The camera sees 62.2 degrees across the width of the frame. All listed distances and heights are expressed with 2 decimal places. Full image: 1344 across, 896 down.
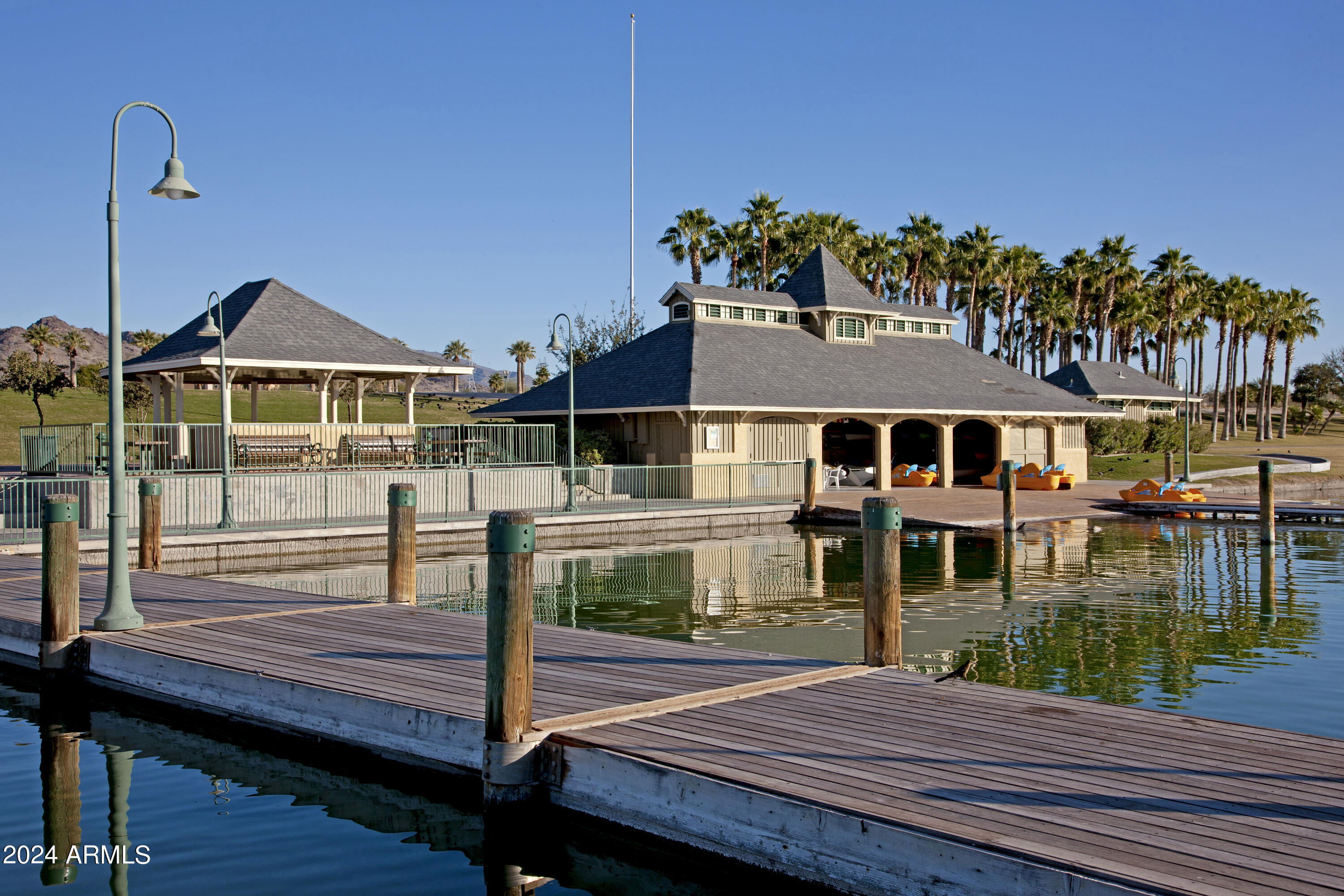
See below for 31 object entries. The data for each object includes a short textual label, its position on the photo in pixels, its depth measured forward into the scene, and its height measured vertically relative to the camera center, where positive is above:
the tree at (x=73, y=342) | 92.25 +9.09
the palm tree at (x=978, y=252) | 66.56 +11.80
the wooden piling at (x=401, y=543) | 12.65 -1.09
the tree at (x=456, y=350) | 150.75 +13.52
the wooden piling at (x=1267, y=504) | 25.83 -1.31
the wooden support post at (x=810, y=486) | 32.69 -1.09
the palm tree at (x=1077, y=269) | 73.81 +11.98
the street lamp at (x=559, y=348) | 27.88 +2.50
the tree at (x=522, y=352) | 133.00 +11.70
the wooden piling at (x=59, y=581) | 10.77 -1.29
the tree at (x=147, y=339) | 98.12 +9.86
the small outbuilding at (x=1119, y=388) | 61.56 +3.40
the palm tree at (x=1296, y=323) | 86.25 +9.84
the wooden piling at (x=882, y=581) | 8.74 -1.05
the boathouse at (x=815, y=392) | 36.56 +2.02
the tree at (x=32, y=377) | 70.69 +4.69
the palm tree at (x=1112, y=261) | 73.69 +12.48
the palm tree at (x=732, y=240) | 58.22 +10.98
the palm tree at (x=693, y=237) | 58.22 +11.13
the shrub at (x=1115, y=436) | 54.53 +0.62
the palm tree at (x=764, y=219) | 57.88 +11.99
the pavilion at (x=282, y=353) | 29.81 +2.69
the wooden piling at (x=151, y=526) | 18.33 -1.26
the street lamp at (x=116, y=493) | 11.13 -0.45
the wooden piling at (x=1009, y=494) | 28.42 -1.16
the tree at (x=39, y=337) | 95.44 +9.72
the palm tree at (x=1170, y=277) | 74.81 +11.80
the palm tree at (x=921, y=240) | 64.56 +12.18
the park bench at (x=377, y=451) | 29.58 -0.06
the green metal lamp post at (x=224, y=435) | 23.38 +0.33
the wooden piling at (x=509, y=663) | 6.97 -1.34
